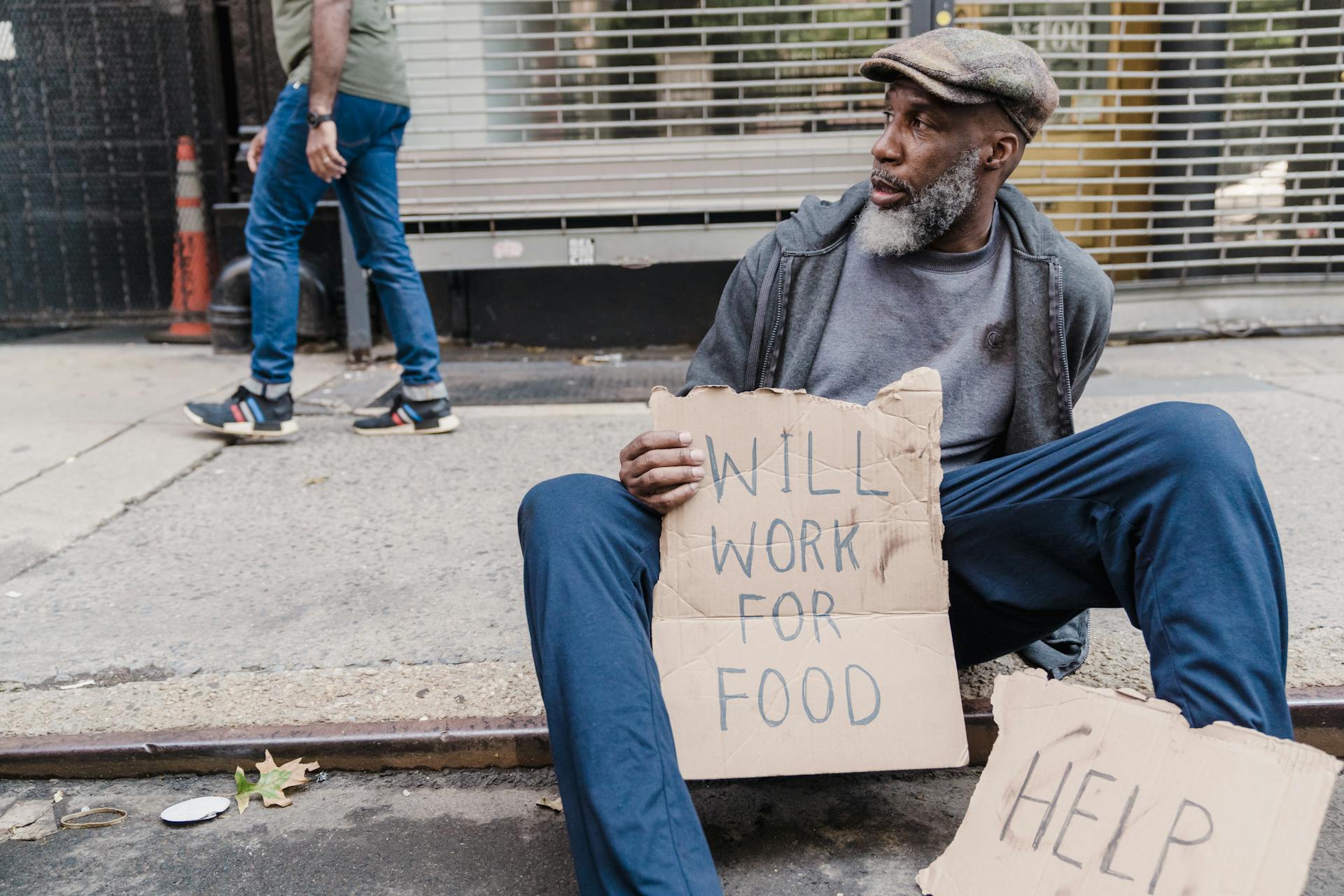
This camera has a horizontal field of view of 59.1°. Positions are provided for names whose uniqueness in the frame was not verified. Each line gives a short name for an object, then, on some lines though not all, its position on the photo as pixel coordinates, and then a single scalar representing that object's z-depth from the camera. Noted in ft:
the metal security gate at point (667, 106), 18.81
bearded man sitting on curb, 5.65
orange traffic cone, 23.00
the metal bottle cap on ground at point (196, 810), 7.23
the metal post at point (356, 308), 19.95
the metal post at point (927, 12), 18.11
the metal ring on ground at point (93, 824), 7.27
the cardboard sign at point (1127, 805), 5.21
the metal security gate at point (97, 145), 22.72
